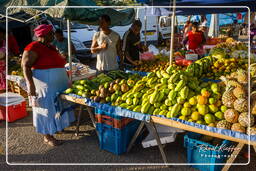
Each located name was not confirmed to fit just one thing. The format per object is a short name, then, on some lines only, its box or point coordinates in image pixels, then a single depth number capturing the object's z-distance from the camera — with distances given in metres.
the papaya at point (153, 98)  3.48
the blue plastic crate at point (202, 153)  3.42
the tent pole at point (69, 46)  4.60
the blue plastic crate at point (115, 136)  4.03
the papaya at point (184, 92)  3.38
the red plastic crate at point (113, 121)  3.94
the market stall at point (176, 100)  2.97
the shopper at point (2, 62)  6.26
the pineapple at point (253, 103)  2.95
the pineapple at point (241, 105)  2.96
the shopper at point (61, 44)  6.39
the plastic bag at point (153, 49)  9.12
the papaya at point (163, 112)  3.38
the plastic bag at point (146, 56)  6.38
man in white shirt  5.17
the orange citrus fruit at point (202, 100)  3.26
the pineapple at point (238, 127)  2.88
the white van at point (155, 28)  15.78
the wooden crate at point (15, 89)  6.77
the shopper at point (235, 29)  21.66
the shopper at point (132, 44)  5.84
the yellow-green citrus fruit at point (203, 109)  3.17
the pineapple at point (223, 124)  2.95
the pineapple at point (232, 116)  2.97
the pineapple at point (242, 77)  3.72
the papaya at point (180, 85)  3.51
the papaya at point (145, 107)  3.48
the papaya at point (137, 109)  3.55
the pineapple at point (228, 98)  3.12
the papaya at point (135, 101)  3.68
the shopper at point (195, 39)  8.39
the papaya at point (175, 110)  3.28
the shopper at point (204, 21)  15.59
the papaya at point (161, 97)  3.53
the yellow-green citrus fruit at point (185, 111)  3.23
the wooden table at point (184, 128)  2.88
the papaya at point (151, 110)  3.48
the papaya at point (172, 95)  3.45
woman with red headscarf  3.90
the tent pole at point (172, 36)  4.80
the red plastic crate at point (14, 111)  5.52
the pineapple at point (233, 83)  3.35
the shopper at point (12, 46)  7.04
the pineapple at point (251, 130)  2.79
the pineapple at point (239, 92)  3.08
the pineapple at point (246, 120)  2.85
